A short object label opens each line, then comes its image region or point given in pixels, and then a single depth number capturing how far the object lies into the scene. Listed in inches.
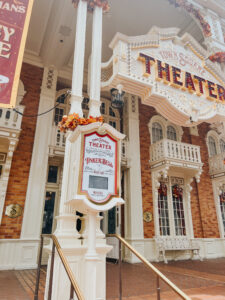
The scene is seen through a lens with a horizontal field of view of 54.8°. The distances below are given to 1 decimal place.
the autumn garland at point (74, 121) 127.8
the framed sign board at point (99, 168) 105.2
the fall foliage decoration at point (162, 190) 362.3
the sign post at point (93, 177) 102.1
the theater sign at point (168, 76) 194.7
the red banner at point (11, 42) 142.9
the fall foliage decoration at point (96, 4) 179.9
